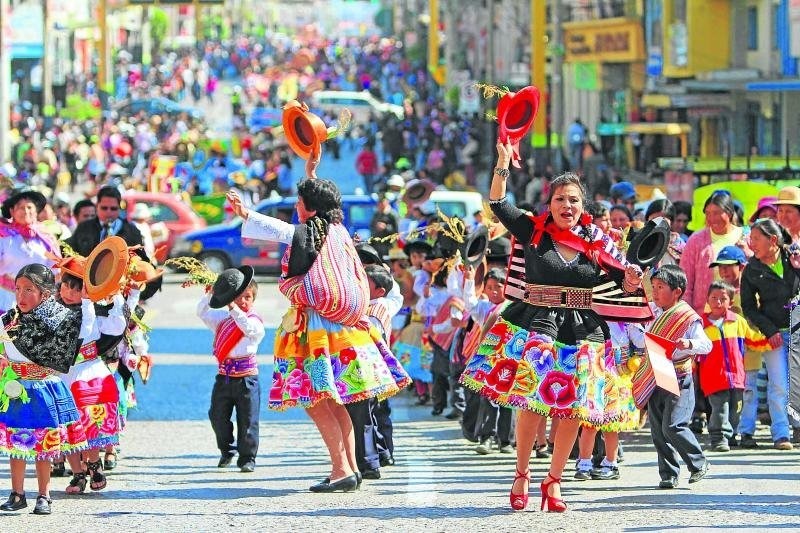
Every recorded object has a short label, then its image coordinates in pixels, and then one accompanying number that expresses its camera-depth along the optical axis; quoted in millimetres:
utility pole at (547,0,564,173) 41750
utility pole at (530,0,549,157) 46656
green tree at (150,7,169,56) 125188
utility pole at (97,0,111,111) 69388
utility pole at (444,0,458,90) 77606
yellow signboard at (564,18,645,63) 44094
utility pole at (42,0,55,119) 55994
